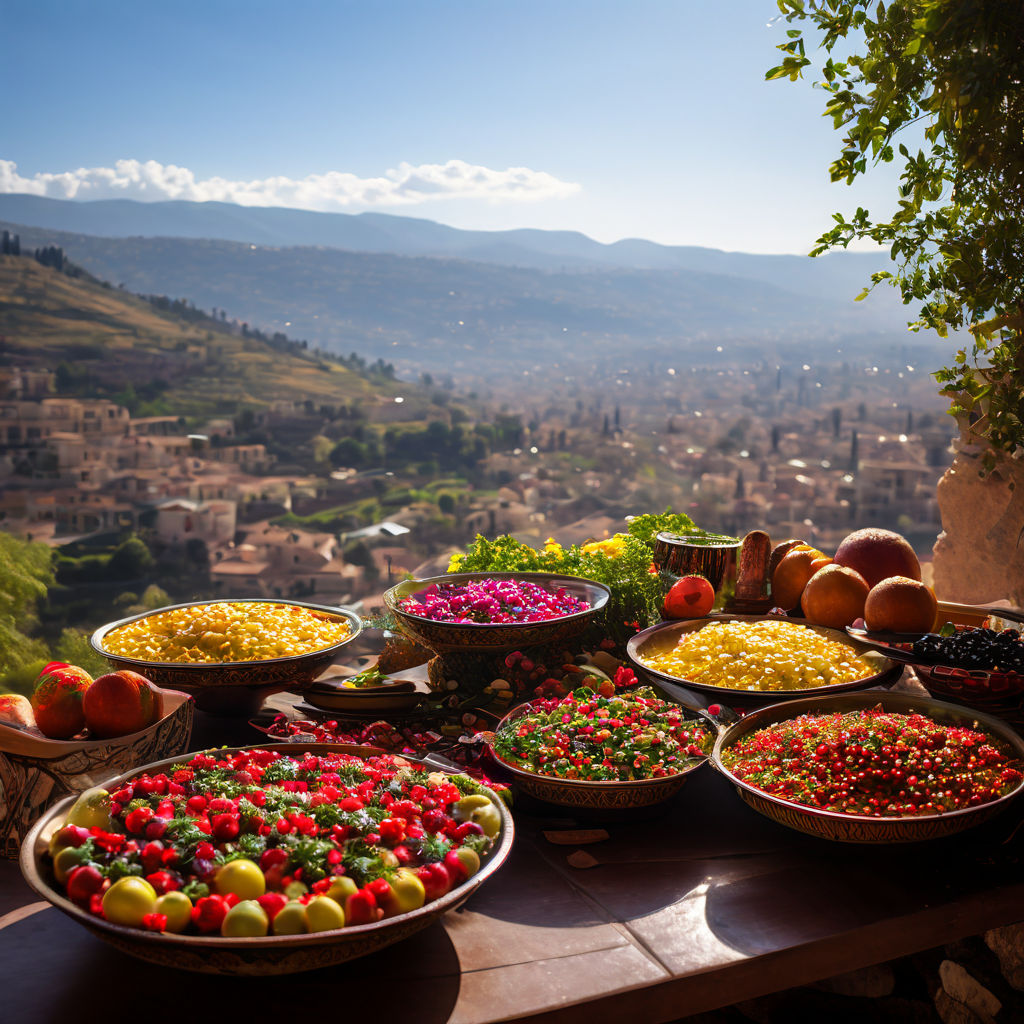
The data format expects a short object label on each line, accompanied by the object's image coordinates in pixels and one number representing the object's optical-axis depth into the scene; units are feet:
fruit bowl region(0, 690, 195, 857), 6.27
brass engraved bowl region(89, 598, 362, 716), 8.66
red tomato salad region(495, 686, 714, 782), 6.91
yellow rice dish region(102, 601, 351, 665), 9.04
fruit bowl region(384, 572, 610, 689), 9.19
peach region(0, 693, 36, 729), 7.35
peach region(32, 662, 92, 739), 6.78
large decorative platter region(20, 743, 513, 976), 4.26
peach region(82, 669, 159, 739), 6.77
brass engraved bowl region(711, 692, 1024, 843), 5.90
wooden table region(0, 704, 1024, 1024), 4.91
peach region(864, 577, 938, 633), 9.31
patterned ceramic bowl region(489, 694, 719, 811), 6.68
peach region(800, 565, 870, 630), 10.05
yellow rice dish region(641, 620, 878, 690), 8.45
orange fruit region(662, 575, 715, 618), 10.50
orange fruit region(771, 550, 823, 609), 11.61
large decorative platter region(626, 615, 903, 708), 8.14
